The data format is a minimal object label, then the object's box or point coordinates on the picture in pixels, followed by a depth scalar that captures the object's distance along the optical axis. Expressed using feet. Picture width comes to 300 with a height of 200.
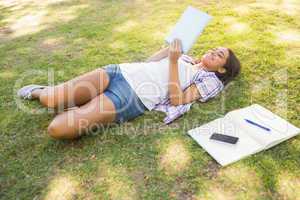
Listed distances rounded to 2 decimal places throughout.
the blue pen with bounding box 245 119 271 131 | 8.06
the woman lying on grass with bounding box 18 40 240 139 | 8.68
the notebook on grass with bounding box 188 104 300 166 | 7.53
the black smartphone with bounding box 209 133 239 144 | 7.74
